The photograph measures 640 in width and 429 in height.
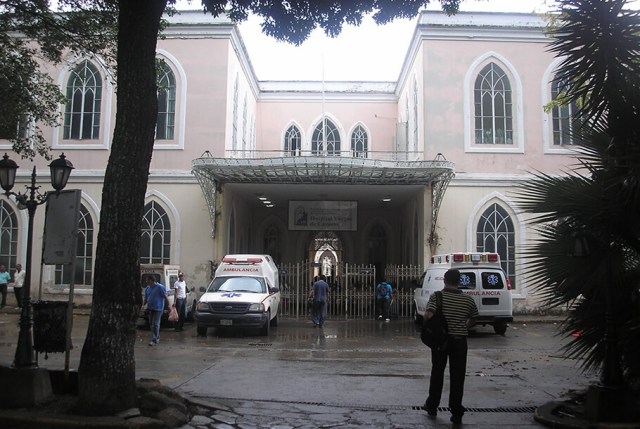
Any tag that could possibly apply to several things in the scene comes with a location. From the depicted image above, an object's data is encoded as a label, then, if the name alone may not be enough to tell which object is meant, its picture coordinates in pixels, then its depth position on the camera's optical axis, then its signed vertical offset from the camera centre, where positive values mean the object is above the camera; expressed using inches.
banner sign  916.8 +98.8
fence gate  844.6 -29.9
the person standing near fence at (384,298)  802.8 -31.5
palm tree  253.8 +36.9
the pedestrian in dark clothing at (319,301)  699.4 -33.0
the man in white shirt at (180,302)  664.4 -33.7
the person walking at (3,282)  786.8 -14.9
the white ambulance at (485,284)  624.1 -7.8
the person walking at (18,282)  756.6 -14.3
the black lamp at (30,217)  268.4 +29.6
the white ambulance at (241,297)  595.8 -24.6
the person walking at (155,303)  531.5 -28.7
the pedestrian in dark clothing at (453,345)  255.9 -31.3
